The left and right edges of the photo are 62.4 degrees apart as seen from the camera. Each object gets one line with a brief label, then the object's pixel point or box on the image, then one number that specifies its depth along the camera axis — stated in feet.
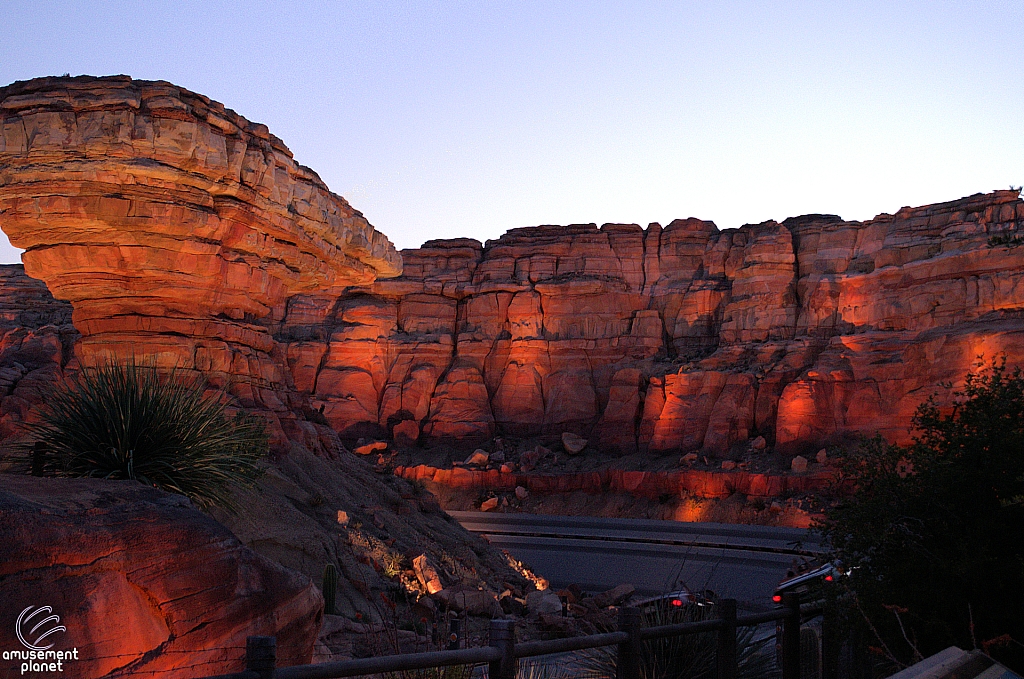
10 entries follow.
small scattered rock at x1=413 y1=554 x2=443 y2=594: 43.06
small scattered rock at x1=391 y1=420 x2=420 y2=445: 146.72
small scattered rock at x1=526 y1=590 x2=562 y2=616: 42.47
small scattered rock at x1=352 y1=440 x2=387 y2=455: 138.41
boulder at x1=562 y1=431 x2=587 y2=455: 137.80
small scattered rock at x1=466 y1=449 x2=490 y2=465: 134.00
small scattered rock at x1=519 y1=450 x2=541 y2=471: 132.79
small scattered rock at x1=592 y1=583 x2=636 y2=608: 54.70
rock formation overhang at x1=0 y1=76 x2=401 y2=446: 42.01
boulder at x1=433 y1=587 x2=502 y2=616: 40.06
